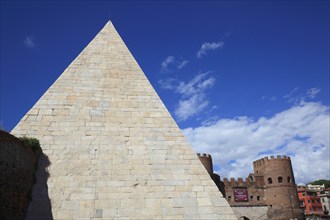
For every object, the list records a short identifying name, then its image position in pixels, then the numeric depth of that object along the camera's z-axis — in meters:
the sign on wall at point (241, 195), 39.00
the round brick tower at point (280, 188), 37.53
